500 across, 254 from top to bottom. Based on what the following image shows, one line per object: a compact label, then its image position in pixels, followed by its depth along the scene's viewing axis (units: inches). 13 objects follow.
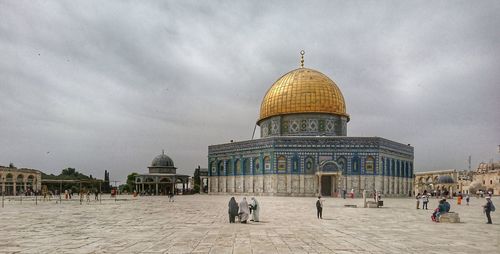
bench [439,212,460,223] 680.4
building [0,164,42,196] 2365.4
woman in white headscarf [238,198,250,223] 641.0
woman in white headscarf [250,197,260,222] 655.8
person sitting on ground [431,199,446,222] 697.0
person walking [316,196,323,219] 716.7
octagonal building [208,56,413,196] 1796.3
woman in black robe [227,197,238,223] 646.5
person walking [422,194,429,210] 1005.5
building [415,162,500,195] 3262.8
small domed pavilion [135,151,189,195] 2379.4
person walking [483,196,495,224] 682.8
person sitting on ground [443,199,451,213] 703.1
